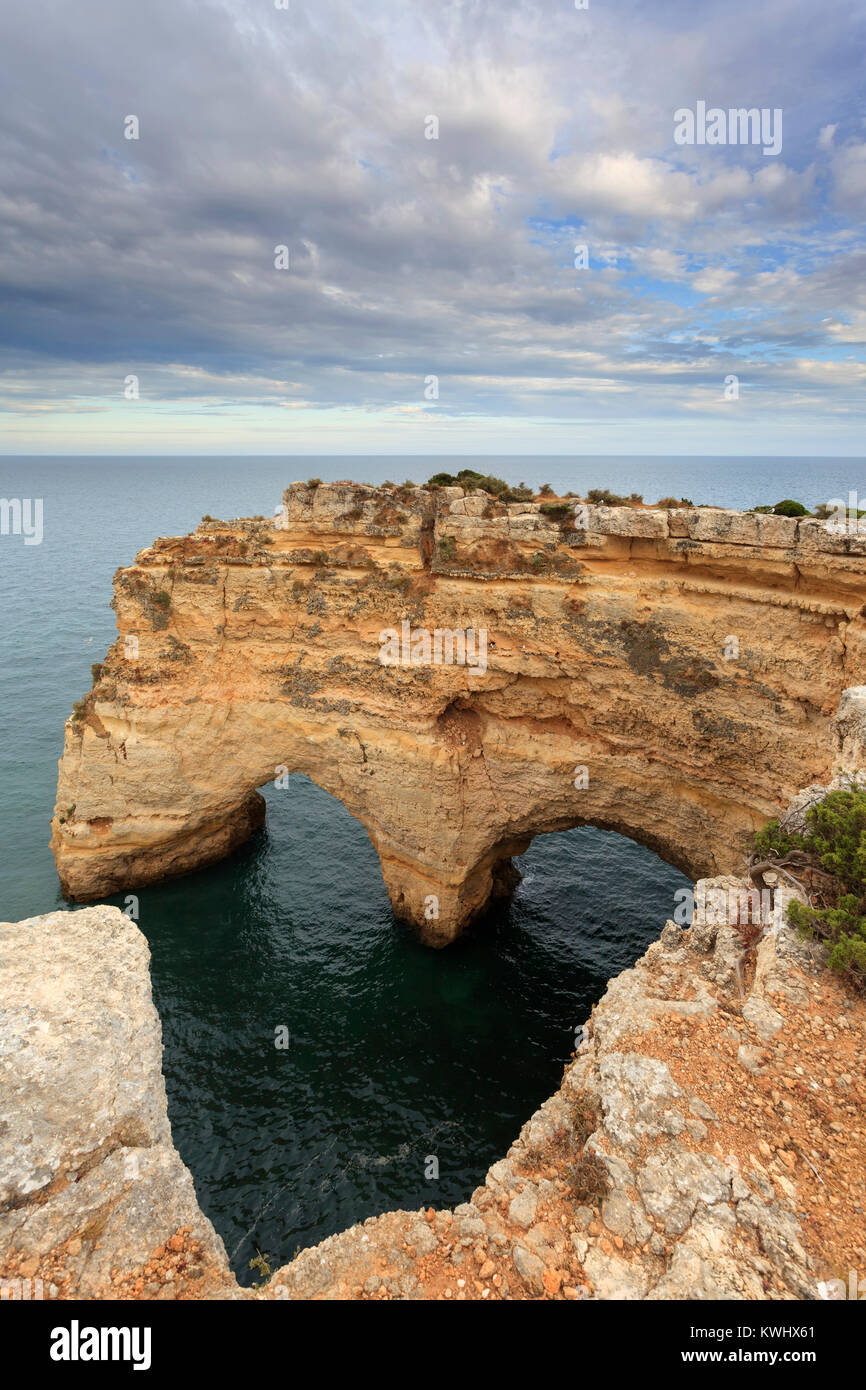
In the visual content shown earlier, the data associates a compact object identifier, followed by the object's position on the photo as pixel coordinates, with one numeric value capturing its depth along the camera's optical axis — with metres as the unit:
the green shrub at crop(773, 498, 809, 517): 18.98
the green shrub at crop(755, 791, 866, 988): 9.45
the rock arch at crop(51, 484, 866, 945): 18.09
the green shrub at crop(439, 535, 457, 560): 21.12
